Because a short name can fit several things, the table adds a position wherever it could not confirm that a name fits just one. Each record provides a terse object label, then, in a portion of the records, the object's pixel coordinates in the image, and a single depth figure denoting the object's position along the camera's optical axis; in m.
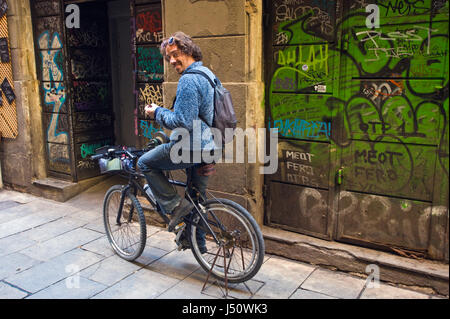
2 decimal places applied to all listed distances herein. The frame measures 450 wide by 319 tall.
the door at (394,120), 3.52
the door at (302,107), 4.02
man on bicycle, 3.39
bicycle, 3.51
